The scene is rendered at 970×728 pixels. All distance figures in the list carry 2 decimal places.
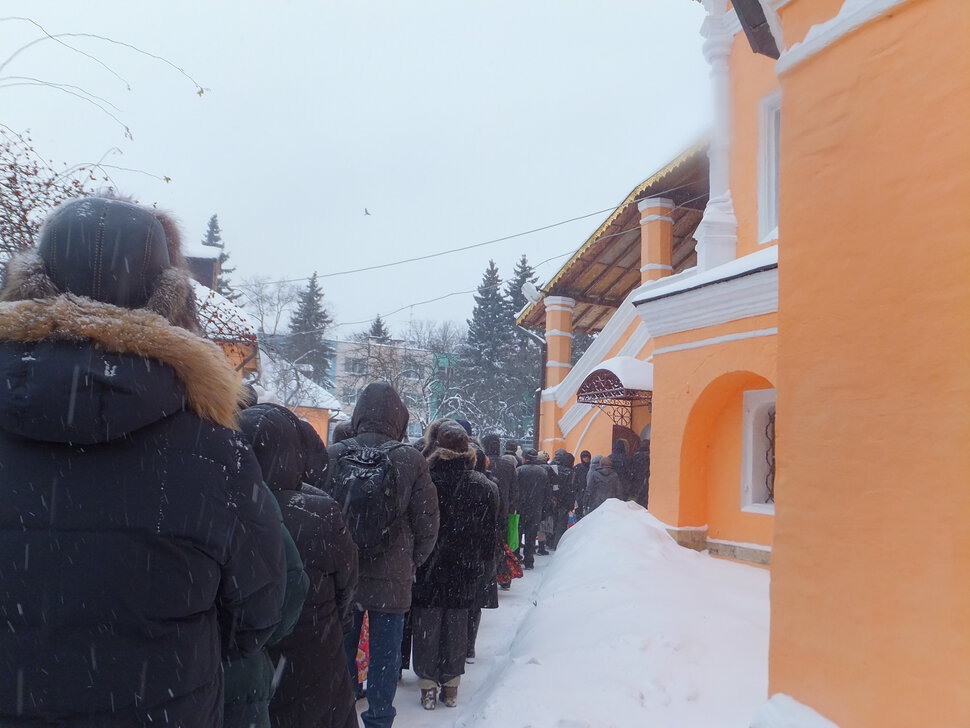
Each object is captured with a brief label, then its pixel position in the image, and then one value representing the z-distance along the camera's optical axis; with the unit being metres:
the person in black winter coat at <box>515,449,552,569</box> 10.14
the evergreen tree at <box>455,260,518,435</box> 42.22
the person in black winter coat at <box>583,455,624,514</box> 10.68
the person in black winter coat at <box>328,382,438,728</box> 3.84
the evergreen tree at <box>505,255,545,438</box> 43.22
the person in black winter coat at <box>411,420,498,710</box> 4.71
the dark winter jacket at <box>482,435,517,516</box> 8.20
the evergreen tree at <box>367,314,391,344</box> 49.85
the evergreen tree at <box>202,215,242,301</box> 52.78
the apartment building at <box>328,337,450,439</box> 38.09
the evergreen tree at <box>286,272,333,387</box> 45.47
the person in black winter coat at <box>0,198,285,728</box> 1.46
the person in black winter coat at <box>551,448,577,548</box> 11.66
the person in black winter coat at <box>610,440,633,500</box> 11.19
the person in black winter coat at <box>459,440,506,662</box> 5.40
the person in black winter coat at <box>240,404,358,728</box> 2.59
